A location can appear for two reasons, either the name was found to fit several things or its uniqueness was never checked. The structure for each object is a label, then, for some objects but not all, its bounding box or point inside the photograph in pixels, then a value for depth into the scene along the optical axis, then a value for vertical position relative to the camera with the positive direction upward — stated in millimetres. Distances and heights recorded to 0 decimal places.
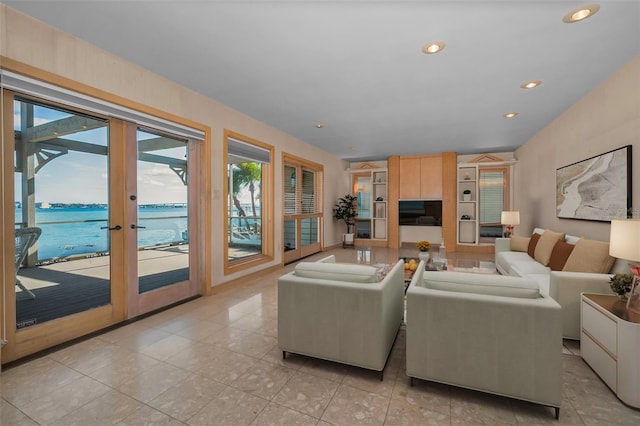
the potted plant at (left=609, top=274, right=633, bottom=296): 1922 -531
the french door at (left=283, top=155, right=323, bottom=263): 5812 +32
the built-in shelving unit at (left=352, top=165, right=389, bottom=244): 8250 +216
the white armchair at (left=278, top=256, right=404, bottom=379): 1876 -751
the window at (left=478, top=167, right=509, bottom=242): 7145 +267
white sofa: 2258 -667
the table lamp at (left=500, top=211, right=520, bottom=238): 5270 -174
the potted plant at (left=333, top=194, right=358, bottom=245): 7900 -76
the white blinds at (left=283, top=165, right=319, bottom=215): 5801 +433
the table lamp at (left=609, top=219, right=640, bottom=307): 1829 -234
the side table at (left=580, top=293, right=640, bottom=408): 1609 -873
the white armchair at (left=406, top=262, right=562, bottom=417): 1522 -746
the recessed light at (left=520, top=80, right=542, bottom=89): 3176 +1480
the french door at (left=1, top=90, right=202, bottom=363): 2186 -110
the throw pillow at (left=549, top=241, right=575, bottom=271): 3068 -530
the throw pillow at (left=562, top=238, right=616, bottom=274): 2527 -475
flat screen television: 7453 -79
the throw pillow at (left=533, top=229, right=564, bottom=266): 3524 -489
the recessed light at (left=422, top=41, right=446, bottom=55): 2430 +1473
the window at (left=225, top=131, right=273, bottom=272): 4449 +159
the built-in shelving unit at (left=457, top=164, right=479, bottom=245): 7281 +137
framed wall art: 2822 +258
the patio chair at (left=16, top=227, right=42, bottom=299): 2199 -259
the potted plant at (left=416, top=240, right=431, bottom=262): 4074 -610
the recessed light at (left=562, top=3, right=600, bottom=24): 1982 +1459
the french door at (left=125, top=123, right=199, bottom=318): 2984 -131
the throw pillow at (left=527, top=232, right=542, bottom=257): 4078 -533
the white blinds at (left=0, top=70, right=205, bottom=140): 2078 +982
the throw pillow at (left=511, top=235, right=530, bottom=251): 4539 -581
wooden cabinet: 7402 +875
